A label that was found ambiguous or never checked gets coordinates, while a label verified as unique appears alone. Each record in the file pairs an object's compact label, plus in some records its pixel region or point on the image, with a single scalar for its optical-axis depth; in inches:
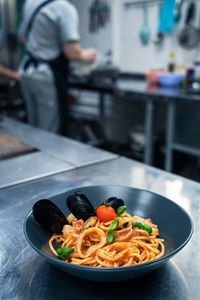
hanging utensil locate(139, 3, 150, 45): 153.3
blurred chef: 93.4
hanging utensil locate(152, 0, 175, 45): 136.4
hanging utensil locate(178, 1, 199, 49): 133.0
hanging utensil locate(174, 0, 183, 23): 135.7
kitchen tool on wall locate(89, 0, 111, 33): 168.7
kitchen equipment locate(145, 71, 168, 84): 127.9
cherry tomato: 29.7
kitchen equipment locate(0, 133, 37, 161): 55.8
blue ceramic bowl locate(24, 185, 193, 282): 23.0
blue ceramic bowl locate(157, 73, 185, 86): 120.5
